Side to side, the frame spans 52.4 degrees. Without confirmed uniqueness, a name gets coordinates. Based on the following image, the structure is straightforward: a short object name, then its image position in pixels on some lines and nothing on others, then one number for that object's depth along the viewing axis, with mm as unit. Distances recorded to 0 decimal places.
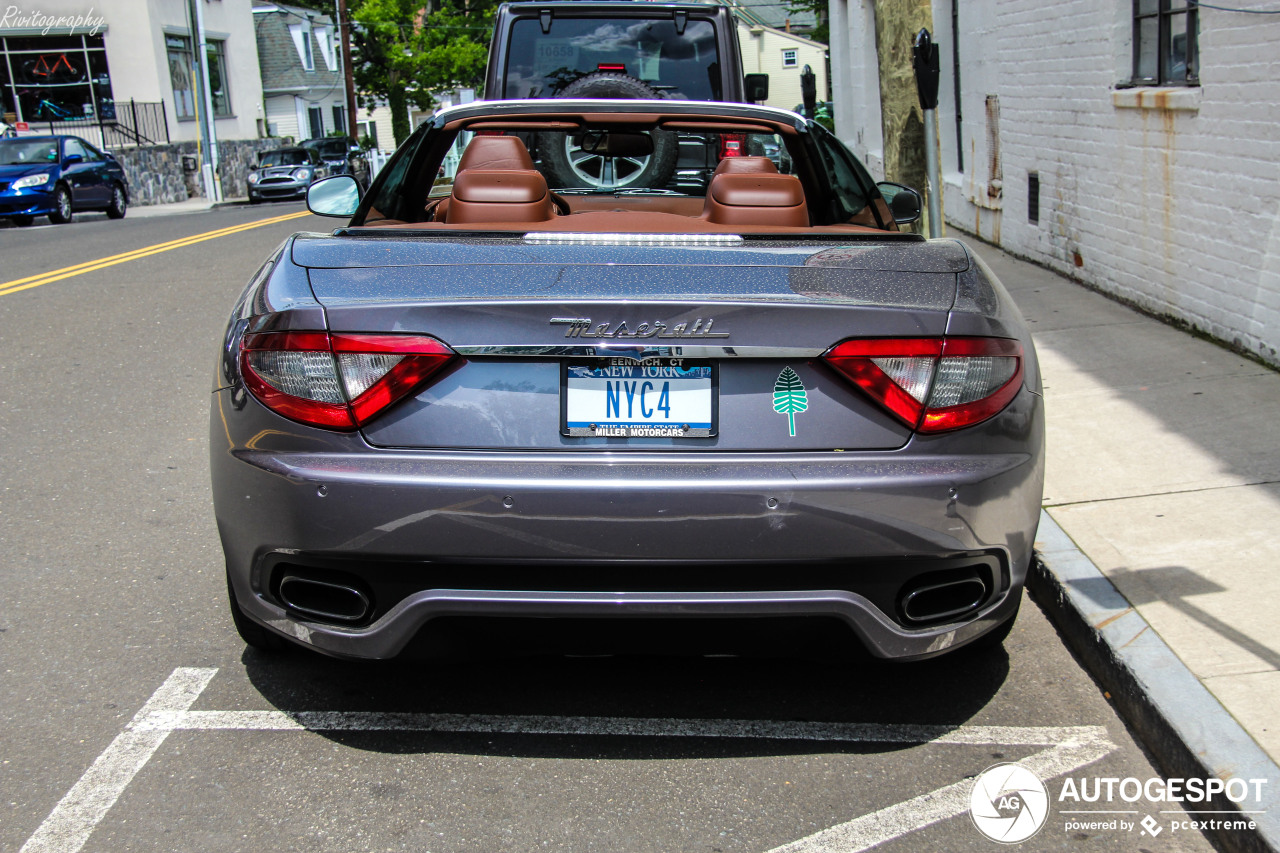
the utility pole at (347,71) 46825
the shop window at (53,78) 36781
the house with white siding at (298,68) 57938
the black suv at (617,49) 9438
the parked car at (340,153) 38228
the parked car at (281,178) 34906
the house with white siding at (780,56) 79625
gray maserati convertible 2893
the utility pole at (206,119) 34938
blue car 23844
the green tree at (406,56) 52594
